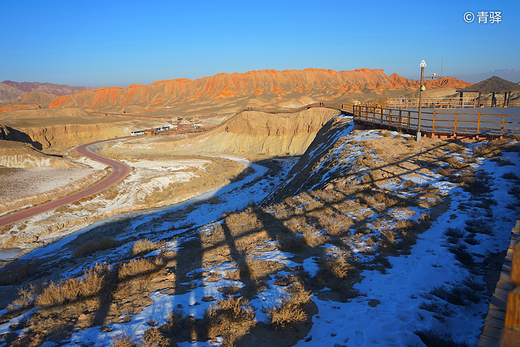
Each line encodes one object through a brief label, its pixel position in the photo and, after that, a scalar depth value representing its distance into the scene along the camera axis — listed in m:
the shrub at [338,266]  6.19
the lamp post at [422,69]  12.94
